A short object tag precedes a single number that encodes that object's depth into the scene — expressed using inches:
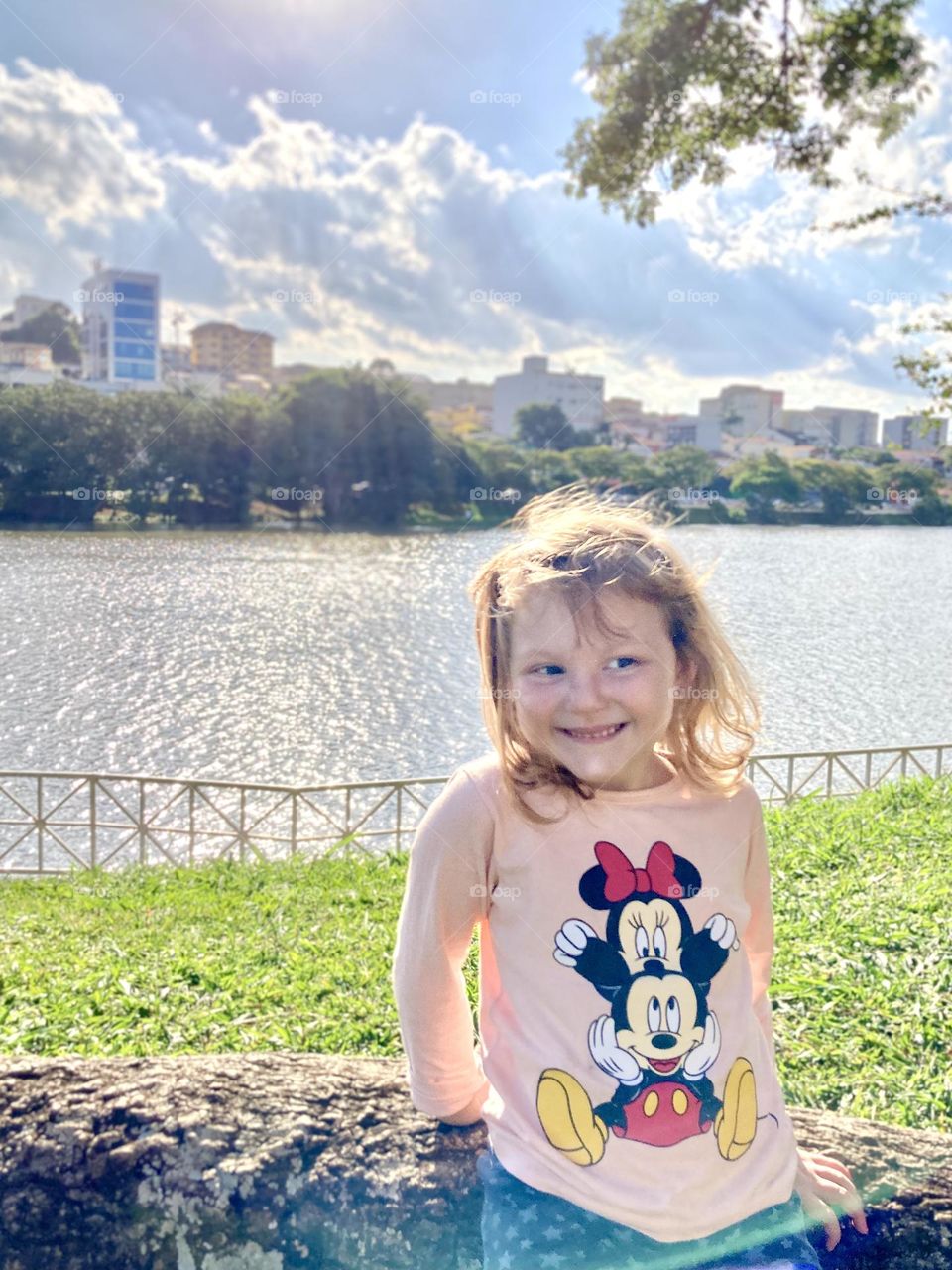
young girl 40.2
